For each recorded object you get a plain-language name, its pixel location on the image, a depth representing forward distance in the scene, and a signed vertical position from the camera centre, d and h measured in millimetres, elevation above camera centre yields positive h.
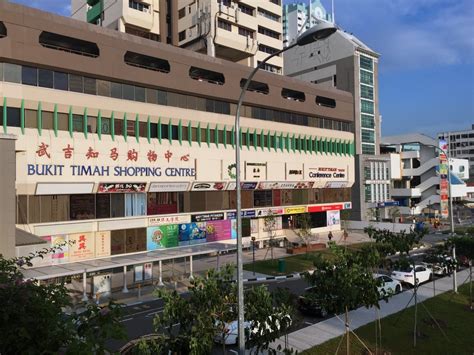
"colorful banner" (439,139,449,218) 50028 -442
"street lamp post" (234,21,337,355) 9688 +627
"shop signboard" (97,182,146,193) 34469 -142
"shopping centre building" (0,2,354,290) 30328 +3887
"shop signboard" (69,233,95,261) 33219 -4871
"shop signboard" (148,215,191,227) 38188 -3306
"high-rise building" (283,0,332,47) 168875 +67716
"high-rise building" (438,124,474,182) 143375 +12778
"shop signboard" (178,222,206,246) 40625 -4837
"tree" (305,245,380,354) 14867 -3750
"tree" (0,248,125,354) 7262 -2561
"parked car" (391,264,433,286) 28344 -6523
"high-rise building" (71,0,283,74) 51438 +21096
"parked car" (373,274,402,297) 25469 -6424
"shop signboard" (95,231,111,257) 34719 -4850
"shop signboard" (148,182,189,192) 37947 -140
